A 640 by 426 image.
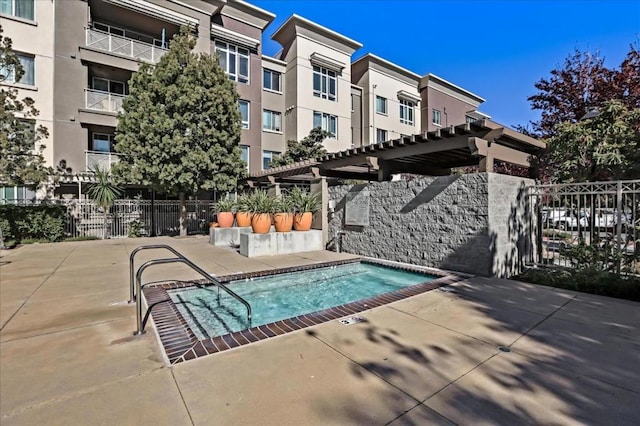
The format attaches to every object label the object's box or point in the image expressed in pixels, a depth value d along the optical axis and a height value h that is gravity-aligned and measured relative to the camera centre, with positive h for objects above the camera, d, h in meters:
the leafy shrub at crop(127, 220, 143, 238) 15.33 -1.05
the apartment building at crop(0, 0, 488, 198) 14.38 +8.35
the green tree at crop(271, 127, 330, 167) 19.00 +3.75
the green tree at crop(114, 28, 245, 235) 13.11 +3.63
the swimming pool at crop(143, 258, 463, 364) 3.48 -1.55
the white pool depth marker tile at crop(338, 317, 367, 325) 3.91 -1.44
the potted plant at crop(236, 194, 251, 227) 10.62 -0.11
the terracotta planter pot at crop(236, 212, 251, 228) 11.07 -0.37
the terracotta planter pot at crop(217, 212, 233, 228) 11.96 -0.40
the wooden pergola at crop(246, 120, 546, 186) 6.41 +1.55
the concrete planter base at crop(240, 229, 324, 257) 8.93 -1.04
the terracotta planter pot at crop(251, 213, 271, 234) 9.31 -0.42
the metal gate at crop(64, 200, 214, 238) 14.49 -0.51
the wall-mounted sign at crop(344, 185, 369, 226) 9.09 +0.09
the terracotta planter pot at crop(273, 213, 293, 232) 9.65 -0.38
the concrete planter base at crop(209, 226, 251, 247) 11.53 -1.03
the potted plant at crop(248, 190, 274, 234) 9.34 -0.06
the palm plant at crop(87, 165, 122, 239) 13.89 +0.78
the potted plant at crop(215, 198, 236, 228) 11.99 -0.13
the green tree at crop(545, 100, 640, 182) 6.31 +1.43
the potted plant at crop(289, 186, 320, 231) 10.05 +0.08
